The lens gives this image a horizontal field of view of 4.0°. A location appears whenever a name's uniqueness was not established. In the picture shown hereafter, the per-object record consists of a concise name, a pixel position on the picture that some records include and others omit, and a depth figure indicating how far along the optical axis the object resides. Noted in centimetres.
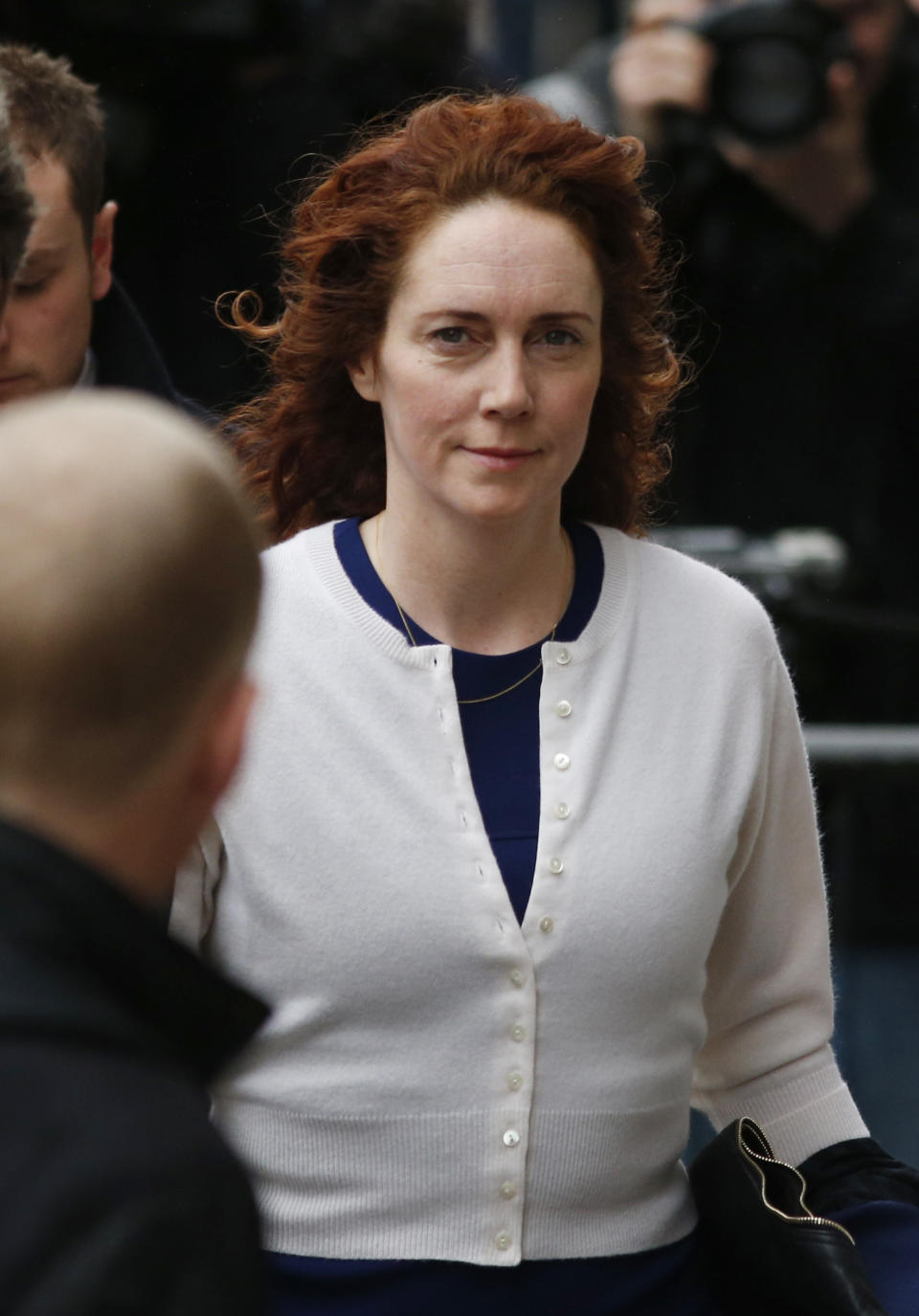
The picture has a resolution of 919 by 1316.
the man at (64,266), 737
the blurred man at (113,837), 639
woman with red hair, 716
